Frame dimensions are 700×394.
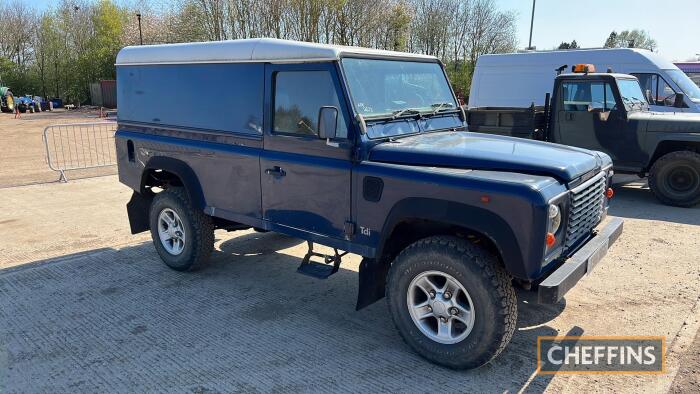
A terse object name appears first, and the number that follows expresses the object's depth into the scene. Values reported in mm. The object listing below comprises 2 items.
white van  10414
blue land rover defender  3172
